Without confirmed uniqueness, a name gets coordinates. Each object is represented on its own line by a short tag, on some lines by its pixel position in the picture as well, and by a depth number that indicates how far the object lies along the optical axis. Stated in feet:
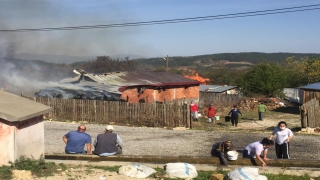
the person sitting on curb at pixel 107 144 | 38.24
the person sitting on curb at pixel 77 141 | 39.47
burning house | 96.68
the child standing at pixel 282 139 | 40.57
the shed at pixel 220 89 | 170.91
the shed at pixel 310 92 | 112.98
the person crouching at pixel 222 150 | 36.68
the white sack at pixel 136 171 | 32.81
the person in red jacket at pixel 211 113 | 88.03
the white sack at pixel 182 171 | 32.86
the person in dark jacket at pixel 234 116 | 82.99
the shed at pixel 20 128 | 33.06
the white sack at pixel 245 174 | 30.99
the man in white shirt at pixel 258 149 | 35.99
